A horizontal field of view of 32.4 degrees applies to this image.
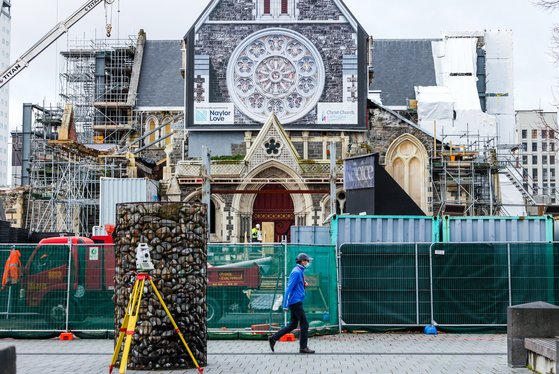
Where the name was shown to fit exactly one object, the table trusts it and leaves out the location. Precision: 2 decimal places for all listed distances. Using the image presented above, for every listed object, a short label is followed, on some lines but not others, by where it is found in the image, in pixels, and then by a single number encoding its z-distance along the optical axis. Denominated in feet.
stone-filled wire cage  44.80
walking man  52.37
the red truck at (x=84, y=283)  62.28
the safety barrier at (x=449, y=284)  64.49
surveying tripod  41.22
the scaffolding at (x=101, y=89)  198.80
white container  123.03
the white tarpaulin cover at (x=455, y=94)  184.85
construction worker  139.95
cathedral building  145.38
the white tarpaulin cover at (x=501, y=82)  210.38
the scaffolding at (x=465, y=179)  153.89
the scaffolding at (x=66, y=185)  158.71
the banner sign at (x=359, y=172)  78.49
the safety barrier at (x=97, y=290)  62.23
